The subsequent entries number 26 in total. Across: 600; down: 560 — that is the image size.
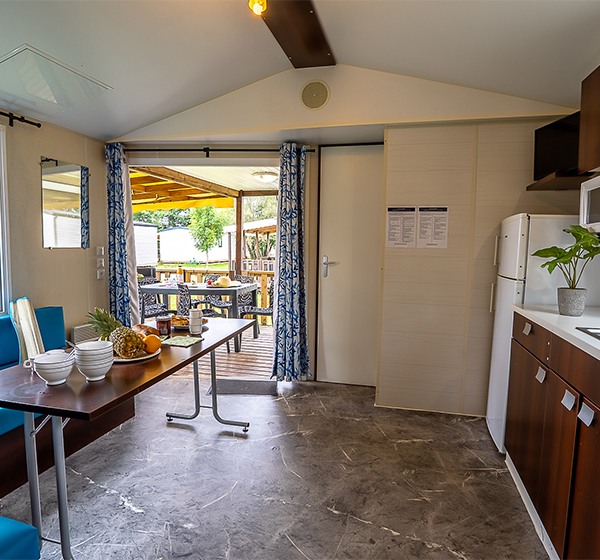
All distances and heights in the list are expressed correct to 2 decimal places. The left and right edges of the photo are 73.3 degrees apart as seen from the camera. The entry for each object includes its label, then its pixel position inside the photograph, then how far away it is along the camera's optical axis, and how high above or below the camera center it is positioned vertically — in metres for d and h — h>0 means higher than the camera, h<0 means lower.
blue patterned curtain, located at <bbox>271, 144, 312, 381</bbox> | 3.63 -0.25
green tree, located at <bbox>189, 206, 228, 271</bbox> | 8.66 +0.27
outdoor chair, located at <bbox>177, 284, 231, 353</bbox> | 4.82 -0.62
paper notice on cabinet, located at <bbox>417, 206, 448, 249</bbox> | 3.10 +0.15
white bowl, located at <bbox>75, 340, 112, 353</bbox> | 1.59 -0.43
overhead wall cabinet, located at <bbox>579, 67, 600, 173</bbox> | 1.95 +0.62
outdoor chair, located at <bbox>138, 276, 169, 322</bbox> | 5.08 -0.86
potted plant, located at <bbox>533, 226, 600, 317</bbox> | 2.08 -0.06
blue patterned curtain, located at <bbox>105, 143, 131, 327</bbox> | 3.79 +0.02
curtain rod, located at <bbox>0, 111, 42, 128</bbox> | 2.78 +0.86
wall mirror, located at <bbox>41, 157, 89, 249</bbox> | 3.19 +0.30
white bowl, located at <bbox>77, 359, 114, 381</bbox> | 1.58 -0.51
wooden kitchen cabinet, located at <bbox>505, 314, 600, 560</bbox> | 1.40 -0.79
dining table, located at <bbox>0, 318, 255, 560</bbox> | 1.37 -0.56
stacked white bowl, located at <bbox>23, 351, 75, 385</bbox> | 1.51 -0.48
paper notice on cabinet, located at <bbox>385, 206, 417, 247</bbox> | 3.15 +0.16
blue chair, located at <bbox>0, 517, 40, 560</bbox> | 1.12 -0.86
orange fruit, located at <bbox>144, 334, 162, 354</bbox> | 1.92 -0.49
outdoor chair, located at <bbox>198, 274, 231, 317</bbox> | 5.49 -0.82
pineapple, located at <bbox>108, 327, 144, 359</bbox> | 1.83 -0.46
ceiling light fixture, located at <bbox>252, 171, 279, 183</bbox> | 5.71 +0.97
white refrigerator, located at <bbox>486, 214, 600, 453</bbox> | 2.36 -0.17
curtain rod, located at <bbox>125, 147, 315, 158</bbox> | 3.74 +0.87
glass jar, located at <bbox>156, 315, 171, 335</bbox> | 2.32 -0.49
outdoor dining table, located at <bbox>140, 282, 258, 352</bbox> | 5.04 -0.61
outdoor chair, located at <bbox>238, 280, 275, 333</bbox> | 5.43 -0.91
